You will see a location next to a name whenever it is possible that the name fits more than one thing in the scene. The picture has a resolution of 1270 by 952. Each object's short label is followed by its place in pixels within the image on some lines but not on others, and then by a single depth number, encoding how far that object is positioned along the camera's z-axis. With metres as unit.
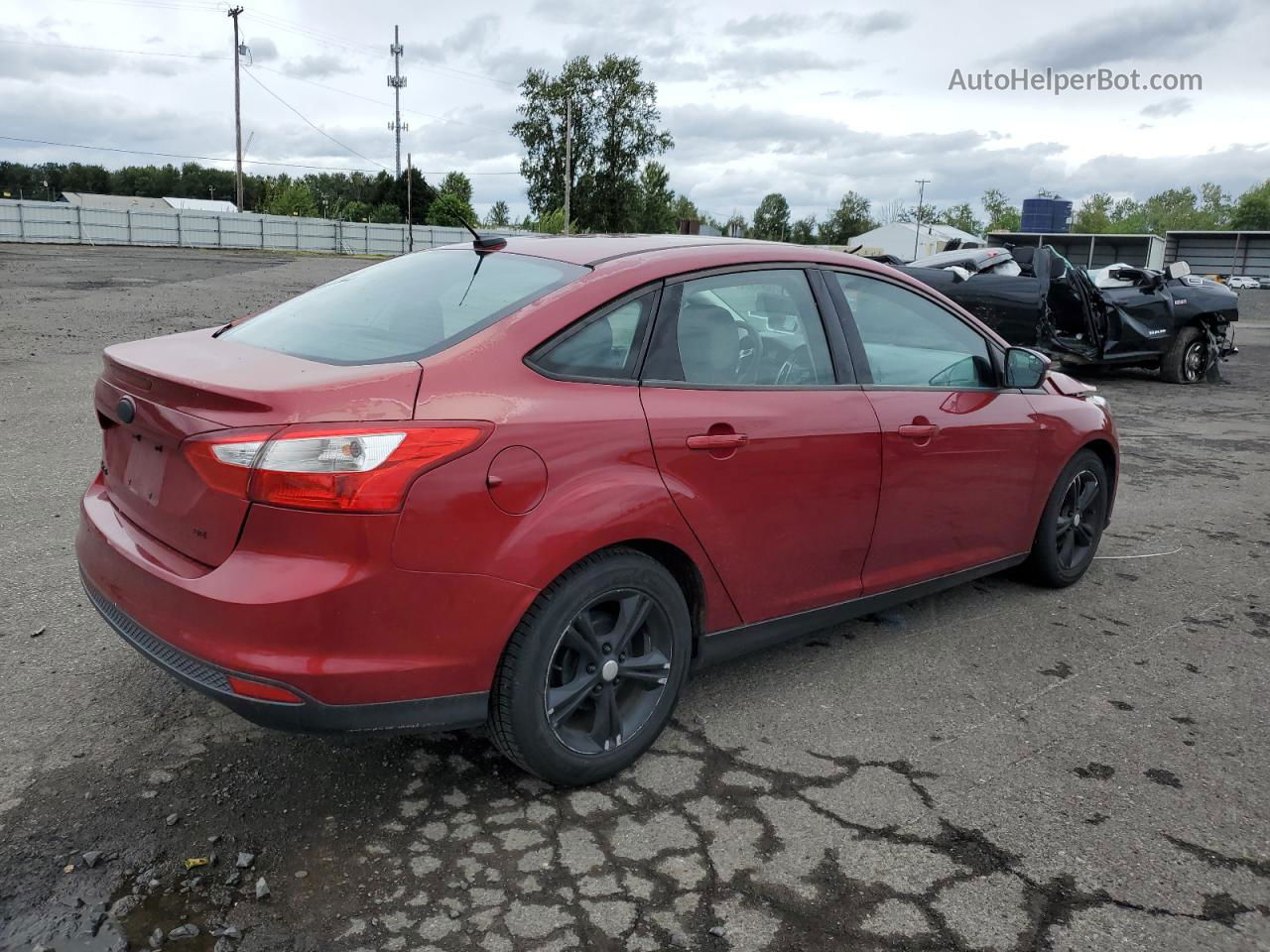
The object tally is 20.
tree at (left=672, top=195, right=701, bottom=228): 102.36
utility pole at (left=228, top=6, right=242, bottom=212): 53.84
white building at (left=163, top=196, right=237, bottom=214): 96.12
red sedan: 2.52
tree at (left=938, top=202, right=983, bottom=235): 141.12
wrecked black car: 11.95
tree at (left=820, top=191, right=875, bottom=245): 127.62
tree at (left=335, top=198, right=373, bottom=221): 87.97
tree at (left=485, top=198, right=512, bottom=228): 117.94
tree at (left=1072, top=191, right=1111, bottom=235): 142.12
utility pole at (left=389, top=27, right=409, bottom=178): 69.59
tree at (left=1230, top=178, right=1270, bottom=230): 128.25
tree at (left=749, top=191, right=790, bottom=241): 146.50
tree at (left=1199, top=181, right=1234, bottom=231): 140.50
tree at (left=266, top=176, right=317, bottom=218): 83.62
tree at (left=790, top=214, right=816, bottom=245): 129.14
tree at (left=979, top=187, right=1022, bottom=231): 133.12
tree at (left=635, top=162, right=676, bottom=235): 77.81
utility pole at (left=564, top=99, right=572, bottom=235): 63.68
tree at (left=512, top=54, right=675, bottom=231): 74.81
